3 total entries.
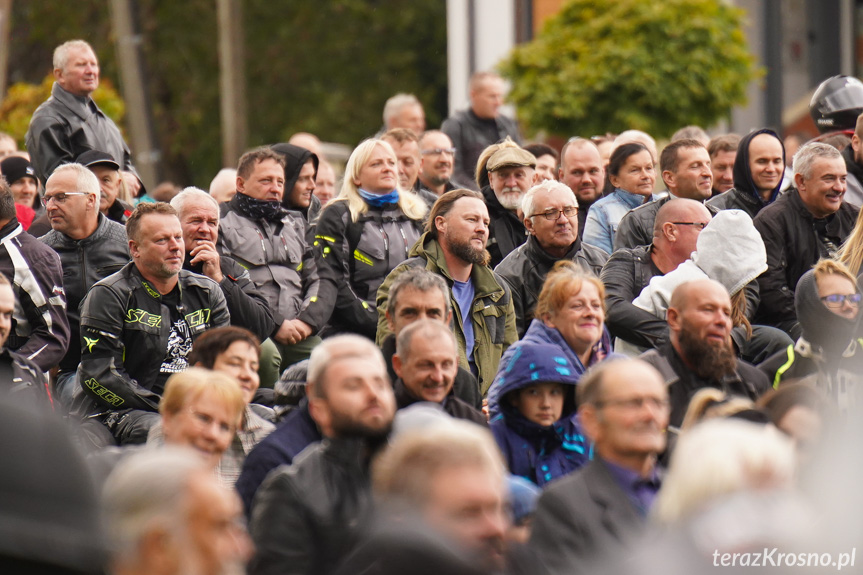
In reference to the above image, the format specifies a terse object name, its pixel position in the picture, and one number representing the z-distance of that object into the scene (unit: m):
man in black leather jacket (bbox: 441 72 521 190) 22.84
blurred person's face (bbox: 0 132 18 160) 21.56
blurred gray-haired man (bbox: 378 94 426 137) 23.47
